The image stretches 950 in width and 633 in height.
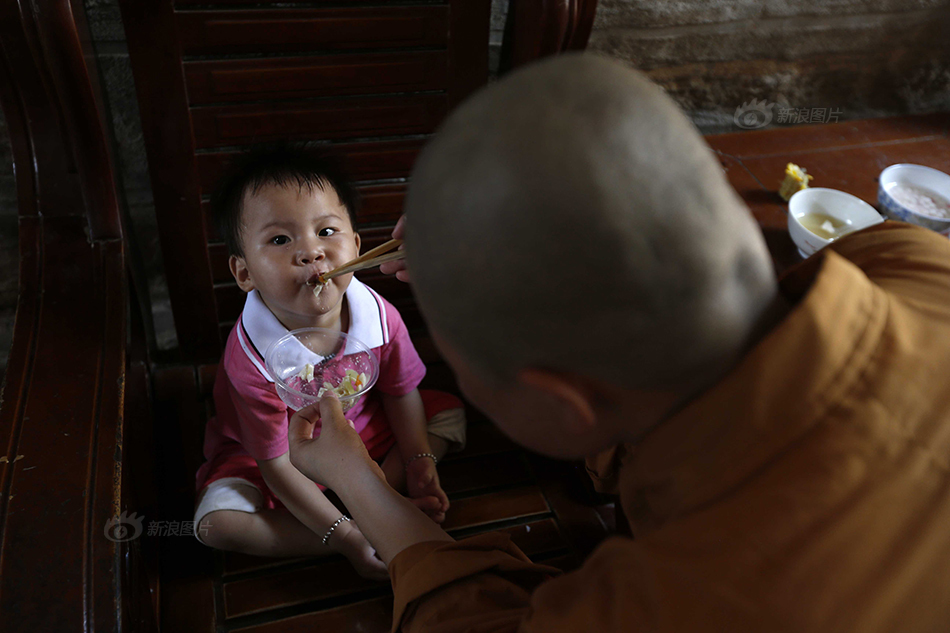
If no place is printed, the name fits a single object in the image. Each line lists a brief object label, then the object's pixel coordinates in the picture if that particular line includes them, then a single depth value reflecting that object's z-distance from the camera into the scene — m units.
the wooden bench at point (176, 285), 0.94
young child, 1.23
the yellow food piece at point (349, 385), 1.29
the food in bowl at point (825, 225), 1.34
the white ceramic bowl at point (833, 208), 1.37
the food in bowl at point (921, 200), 1.38
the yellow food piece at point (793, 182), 1.46
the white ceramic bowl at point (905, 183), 1.36
